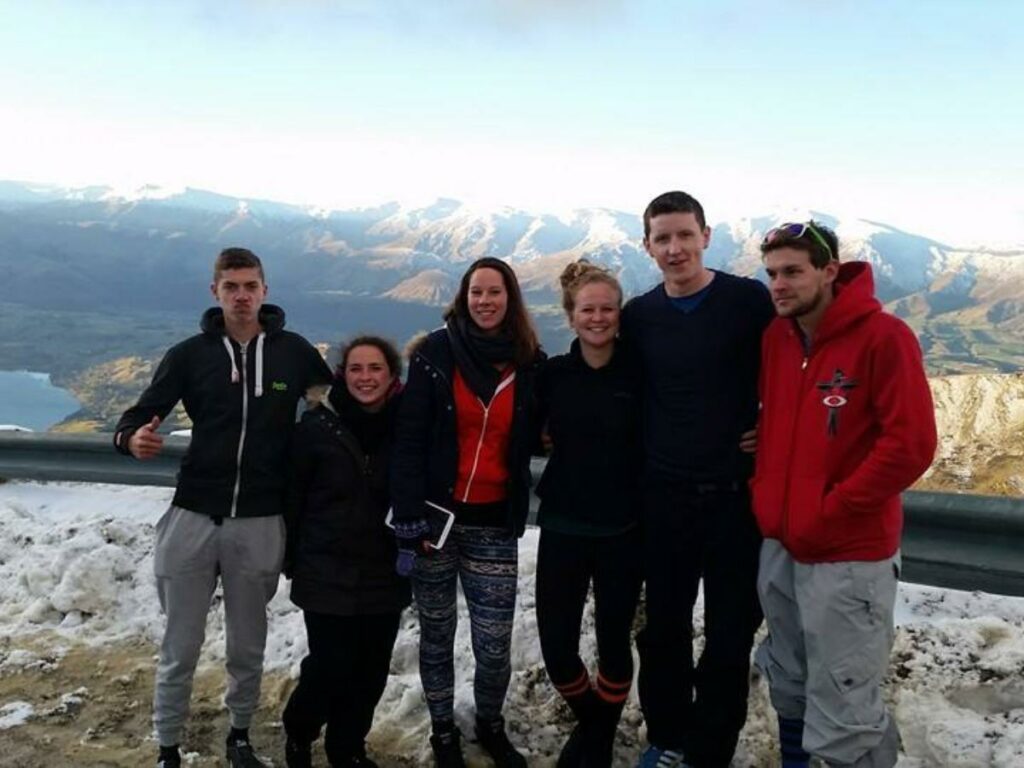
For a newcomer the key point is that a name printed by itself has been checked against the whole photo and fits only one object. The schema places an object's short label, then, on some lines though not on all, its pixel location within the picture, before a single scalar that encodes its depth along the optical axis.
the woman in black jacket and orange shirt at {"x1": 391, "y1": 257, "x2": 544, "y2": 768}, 3.49
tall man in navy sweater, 3.21
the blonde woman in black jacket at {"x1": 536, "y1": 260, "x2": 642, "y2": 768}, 3.40
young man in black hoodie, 3.54
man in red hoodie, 2.70
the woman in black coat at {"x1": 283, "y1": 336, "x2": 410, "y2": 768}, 3.51
